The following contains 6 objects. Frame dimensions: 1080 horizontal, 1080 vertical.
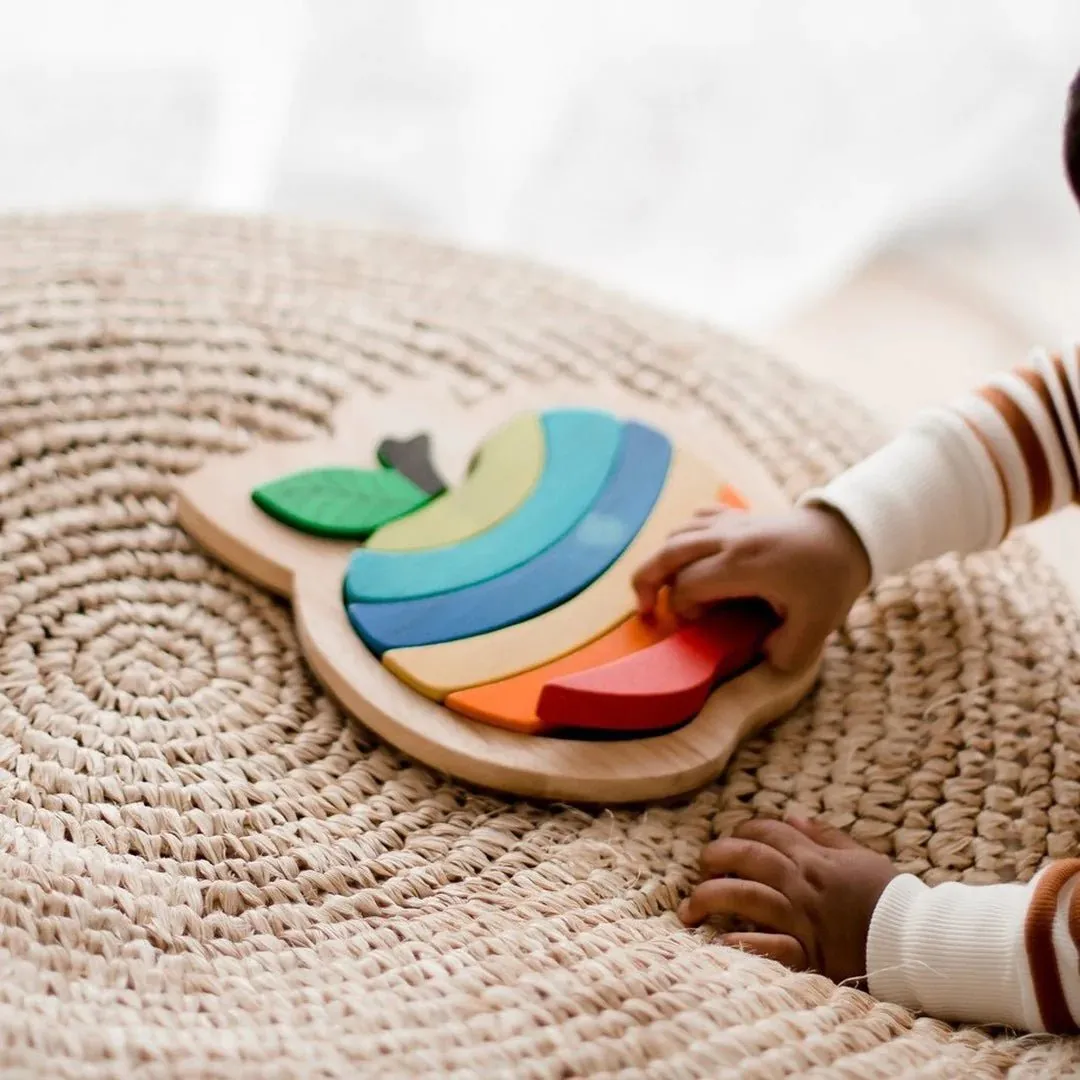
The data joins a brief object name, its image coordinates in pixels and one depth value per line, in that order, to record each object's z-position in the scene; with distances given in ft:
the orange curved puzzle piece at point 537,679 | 3.61
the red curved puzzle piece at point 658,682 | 3.59
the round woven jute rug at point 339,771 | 3.29
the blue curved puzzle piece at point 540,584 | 3.71
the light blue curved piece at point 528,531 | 3.76
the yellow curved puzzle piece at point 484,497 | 3.84
